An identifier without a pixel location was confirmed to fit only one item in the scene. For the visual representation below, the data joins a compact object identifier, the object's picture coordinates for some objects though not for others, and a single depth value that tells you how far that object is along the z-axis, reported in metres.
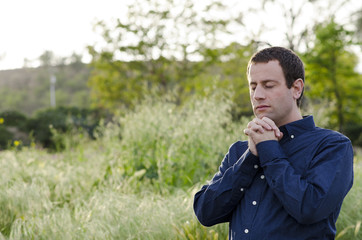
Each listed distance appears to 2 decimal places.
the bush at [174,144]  5.21
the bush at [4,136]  14.68
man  1.46
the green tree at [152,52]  17.61
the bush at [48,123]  17.12
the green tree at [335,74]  13.91
